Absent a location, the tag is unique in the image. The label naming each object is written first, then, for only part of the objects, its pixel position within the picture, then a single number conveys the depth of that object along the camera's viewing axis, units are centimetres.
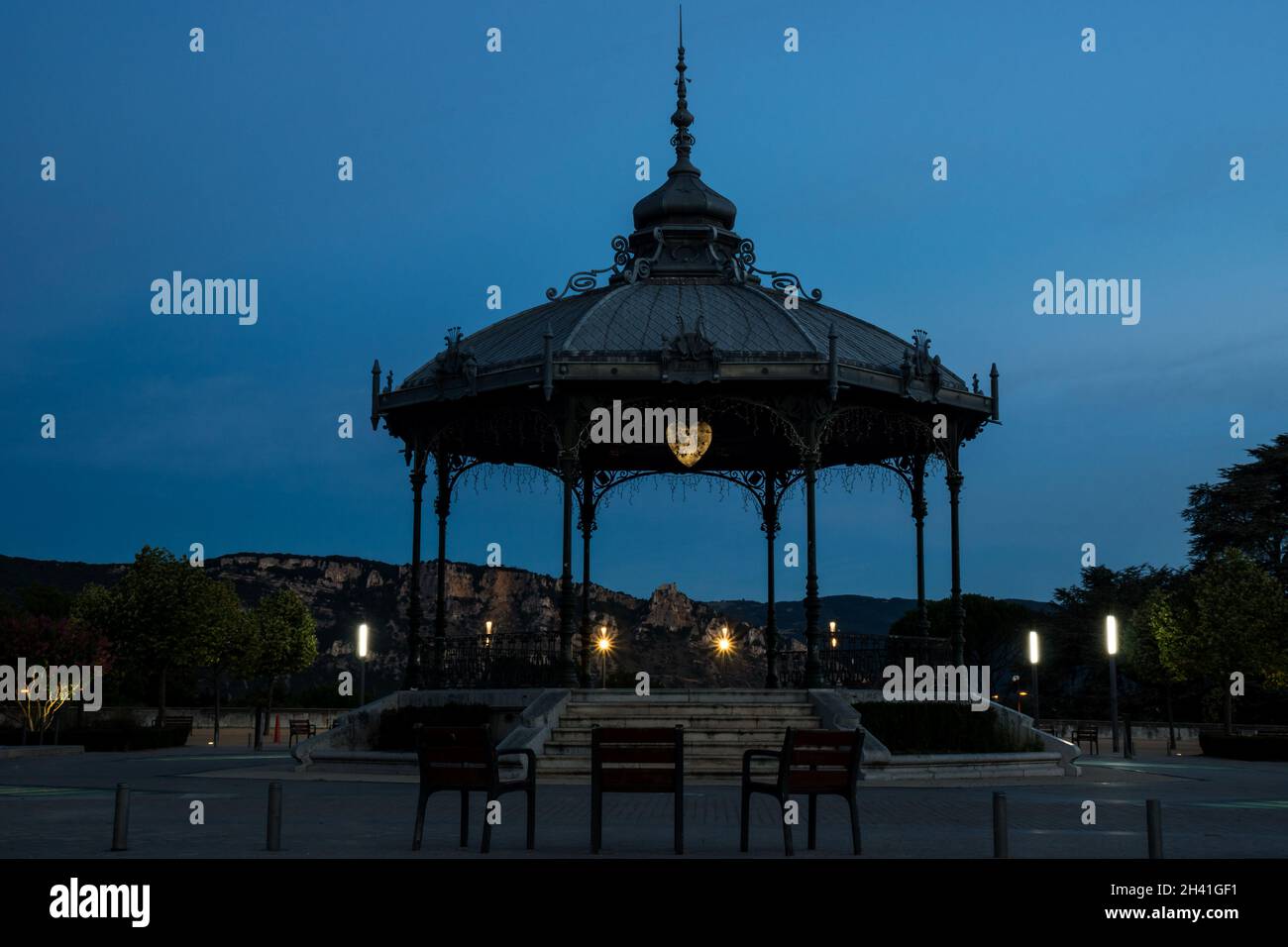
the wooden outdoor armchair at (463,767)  1346
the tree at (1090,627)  6994
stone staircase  2461
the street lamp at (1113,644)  2892
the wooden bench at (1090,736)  4144
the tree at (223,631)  4966
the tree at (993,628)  8762
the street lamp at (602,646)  3912
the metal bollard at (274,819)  1305
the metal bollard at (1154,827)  1245
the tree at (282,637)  5756
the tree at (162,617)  4891
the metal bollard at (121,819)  1307
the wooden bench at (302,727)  4136
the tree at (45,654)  4009
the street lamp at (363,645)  3045
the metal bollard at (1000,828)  1227
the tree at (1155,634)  5036
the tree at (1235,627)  4441
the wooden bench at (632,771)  1310
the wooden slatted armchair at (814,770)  1342
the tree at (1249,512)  6438
